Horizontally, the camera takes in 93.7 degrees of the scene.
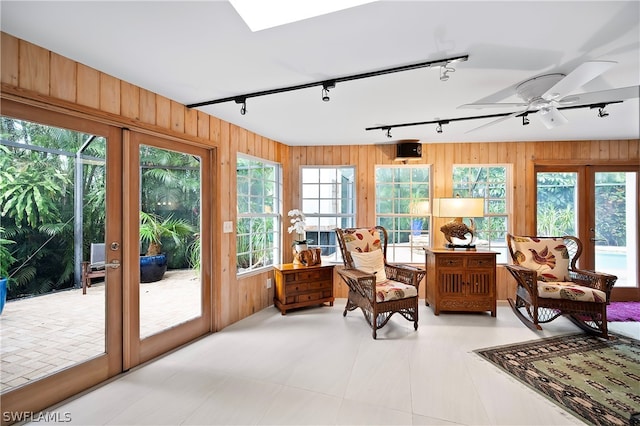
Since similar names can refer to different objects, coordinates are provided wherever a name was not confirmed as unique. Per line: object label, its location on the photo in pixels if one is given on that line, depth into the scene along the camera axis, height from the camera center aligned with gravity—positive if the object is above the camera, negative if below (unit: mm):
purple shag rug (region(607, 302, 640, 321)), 3562 -1246
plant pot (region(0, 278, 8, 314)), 1831 -475
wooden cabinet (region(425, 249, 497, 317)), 3698 -847
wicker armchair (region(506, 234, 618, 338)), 3037 -779
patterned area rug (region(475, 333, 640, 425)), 1929 -1253
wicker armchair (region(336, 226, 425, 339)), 3135 -759
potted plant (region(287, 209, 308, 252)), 4066 -204
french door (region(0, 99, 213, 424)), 1875 -280
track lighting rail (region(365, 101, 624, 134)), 2723 +1027
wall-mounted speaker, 4305 +908
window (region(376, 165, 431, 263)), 4512 +77
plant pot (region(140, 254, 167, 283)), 2601 -483
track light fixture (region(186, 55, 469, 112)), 1983 +1014
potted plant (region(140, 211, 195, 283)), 2611 -229
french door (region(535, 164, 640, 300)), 4234 +25
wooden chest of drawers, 3768 -940
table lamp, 3805 -13
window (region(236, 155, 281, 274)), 3744 -7
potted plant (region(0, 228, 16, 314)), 1833 -320
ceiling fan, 1733 +829
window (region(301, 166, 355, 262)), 4621 +161
